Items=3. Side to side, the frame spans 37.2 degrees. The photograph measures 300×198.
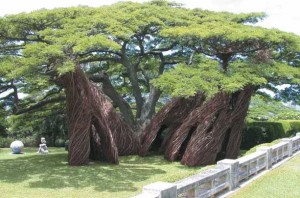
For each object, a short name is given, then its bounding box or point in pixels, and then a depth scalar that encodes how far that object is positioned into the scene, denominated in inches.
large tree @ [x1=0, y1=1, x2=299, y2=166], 589.9
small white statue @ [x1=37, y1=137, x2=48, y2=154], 860.5
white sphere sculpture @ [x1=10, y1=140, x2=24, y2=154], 862.6
